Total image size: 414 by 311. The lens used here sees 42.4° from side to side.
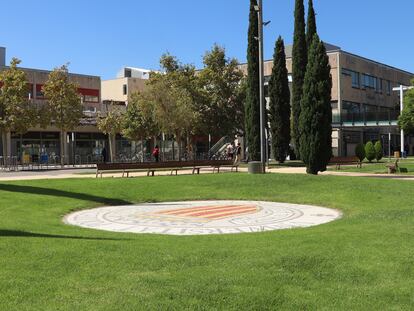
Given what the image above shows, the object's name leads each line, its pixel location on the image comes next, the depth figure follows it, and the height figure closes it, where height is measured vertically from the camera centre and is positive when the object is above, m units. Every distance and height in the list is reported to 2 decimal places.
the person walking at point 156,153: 38.44 -0.04
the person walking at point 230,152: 43.87 -0.06
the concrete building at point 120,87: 71.94 +9.05
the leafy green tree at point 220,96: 44.69 +4.69
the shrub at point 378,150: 43.03 -0.13
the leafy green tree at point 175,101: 41.75 +4.10
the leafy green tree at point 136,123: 47.47 +2.65
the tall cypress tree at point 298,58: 40.12 +6.98
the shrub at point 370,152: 42.22 -0.24
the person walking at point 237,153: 32.56 -0.13
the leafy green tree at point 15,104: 39.47 +3.85
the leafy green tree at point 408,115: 43.66 +2.75
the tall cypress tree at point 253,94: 35.38 +3.83
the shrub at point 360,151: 39.47 -0.14
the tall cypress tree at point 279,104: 39.47 +3.46
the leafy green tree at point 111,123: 48.19 +2.73
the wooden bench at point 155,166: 24.59 -0.66
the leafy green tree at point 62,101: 43.00 +4.28
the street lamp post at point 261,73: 25.52 +3.82
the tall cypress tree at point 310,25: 40.75 +9.65
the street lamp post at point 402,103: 51.25 +4.32
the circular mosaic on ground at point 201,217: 11.37 -1.62
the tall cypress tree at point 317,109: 24.47 +1.90
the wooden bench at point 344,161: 32.62 -0.70
